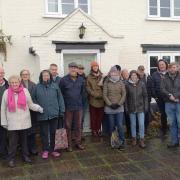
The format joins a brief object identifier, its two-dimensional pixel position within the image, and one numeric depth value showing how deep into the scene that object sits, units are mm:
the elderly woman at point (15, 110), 3945
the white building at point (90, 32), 5648
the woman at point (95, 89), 4959
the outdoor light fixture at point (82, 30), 5618
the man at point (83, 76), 4955
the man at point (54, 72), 4780
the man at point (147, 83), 5258
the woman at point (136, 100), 4699
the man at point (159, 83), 5182
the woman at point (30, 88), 4328
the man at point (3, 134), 4161
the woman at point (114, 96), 4612
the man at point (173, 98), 4510
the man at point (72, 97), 4510
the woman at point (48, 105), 4170
